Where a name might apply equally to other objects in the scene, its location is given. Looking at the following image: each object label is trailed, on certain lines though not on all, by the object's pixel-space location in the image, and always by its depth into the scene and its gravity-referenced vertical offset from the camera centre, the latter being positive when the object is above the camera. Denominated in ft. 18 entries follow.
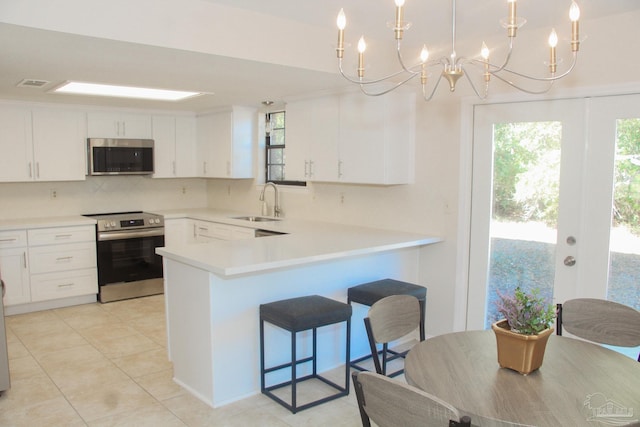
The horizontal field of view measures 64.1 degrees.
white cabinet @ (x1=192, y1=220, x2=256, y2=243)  16.74 -2.13
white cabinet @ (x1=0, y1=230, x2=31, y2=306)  15.78 -3.03
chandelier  5.56 +1.61
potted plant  6.31 -1.98
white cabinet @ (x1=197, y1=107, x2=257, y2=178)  18.94 +1.10
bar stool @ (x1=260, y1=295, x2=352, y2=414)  9.84 -2.91
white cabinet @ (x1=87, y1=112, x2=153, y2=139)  18.25 +1.63
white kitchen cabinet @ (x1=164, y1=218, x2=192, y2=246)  19.34 -2.32
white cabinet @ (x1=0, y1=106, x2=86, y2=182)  16.58 +0.83
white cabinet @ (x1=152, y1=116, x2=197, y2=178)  19.85 +0.93
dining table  5.45 -2.55
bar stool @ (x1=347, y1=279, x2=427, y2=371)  11.54 -2.73
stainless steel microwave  18.24 +0.49
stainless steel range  17.62 -3.01
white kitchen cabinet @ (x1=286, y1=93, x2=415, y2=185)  13.32 +0.91
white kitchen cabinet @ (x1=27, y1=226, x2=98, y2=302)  16.47 -3.07
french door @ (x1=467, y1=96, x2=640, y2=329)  10.44 -0.63
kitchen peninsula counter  10.16 -2.66
